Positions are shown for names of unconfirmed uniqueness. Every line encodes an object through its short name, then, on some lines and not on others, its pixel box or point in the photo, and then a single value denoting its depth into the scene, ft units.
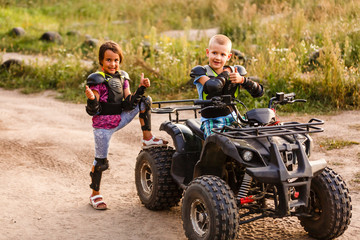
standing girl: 27.08
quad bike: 20.27
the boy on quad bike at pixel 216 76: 24.54
